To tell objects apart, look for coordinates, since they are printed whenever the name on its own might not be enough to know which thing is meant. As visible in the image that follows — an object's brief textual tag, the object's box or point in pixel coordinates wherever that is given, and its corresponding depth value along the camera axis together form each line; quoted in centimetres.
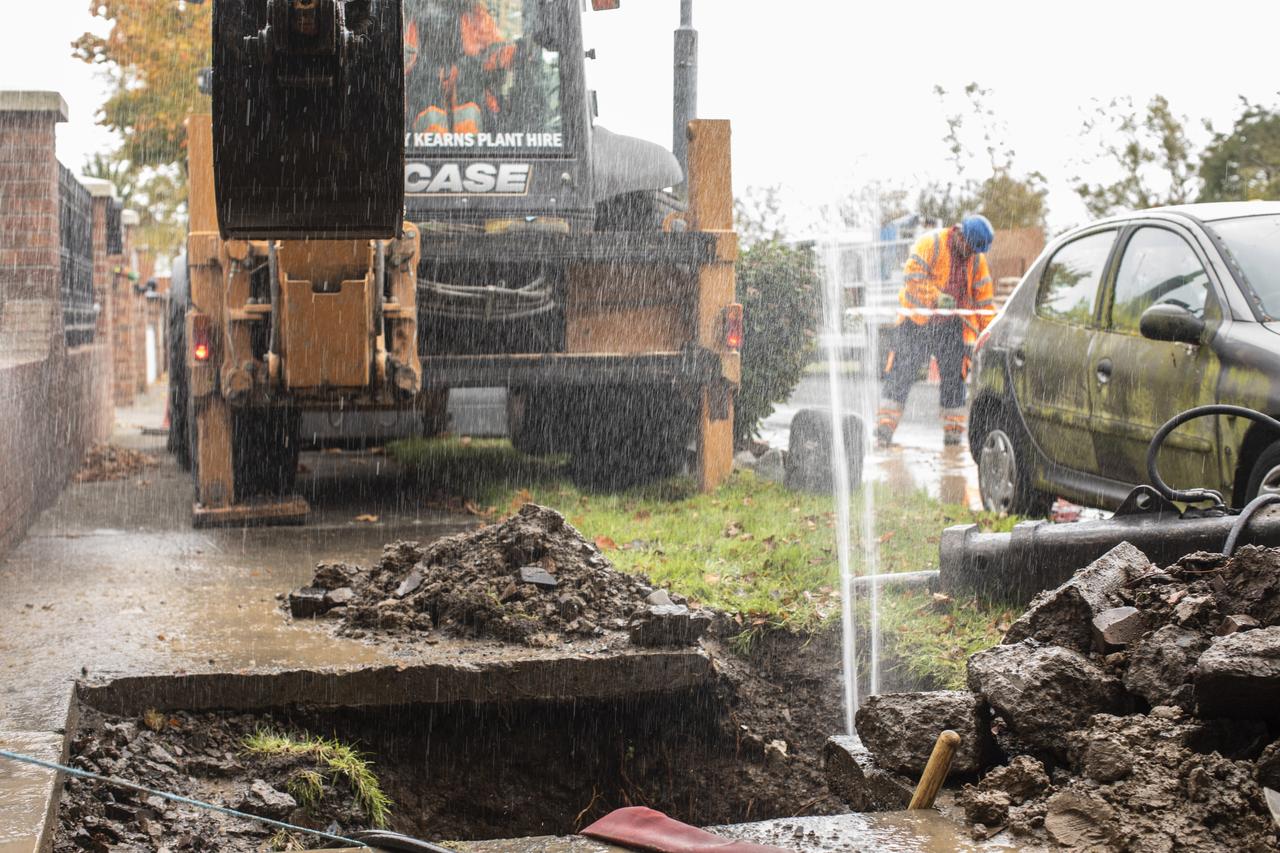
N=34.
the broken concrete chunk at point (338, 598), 559
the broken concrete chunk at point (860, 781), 394
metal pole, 968
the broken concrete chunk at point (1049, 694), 382
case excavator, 713
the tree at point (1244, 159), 2084
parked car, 582
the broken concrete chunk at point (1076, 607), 418
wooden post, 374
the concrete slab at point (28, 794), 323
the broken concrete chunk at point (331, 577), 582
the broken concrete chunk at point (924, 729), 388
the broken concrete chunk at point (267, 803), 402
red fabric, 341
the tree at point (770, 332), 1080
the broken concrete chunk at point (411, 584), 556
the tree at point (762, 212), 2994
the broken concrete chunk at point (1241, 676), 342
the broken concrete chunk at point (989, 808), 356
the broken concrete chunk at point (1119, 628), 402
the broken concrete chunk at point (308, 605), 556
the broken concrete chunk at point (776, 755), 525
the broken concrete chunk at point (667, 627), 504
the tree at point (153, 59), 1825
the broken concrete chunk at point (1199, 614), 394
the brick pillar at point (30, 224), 908
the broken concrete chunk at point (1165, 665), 377
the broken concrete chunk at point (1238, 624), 376
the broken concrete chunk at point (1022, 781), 365
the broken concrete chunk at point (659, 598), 547
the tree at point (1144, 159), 2222
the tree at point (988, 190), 2656
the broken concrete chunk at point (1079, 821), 337
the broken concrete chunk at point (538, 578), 545
